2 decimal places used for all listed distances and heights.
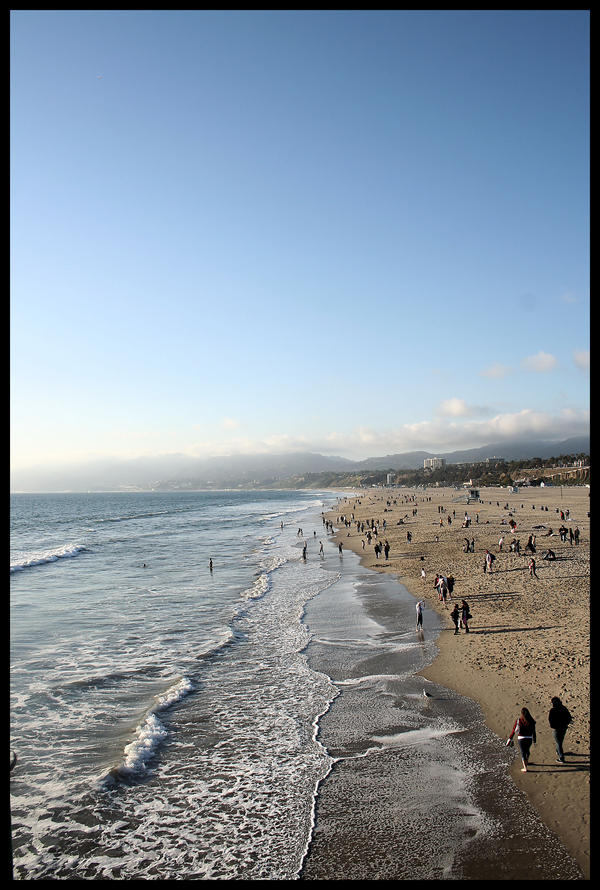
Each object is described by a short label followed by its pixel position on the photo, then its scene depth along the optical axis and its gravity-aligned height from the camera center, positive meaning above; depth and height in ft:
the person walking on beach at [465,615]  63.00 -18.62
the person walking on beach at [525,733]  34.19 -17.54
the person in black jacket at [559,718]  33.24 -16.19
